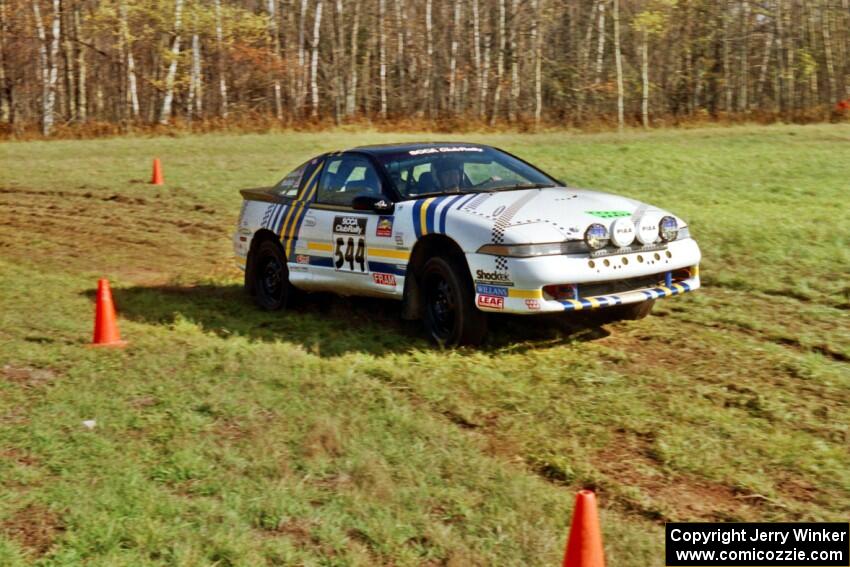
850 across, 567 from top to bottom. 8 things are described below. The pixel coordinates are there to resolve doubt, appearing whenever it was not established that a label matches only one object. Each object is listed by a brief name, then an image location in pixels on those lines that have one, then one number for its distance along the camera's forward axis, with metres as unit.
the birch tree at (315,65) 39.06
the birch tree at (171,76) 36.62
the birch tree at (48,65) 34.53
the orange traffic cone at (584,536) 3.68
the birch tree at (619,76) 33.25
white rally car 6.89
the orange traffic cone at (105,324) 7.62
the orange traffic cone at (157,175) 18.47
